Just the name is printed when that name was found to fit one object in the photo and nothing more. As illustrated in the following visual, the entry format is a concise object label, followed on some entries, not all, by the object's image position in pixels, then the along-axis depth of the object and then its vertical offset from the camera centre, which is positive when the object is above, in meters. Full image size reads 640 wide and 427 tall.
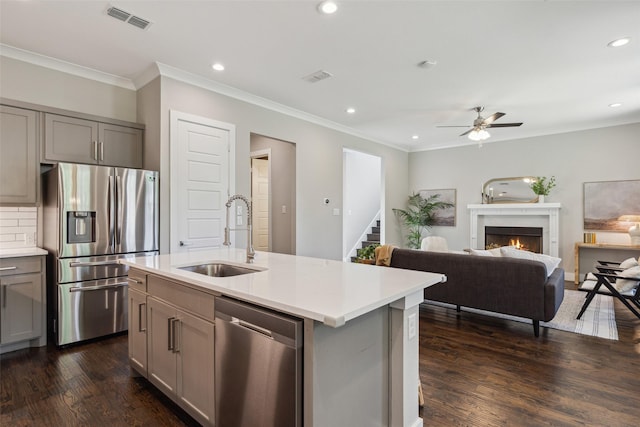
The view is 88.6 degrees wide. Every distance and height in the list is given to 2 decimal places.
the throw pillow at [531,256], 3.46 -0.48
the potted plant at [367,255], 4.55 -0.61
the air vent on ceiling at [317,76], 3.80 +1.61
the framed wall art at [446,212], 7.57 -0.01
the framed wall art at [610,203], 5.61 +0.14
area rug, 3.39 -1.23
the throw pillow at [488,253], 3.70 -0.47
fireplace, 6.48 -0.53
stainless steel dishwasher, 1.31 -0.69
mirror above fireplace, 6.64 +0.44
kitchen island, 1.28 -0.52
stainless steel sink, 2.27 -0.41
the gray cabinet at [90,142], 3.21 +0.74
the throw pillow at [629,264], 3.71 -0.60
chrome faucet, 2.30 -0.20
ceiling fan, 4.73 +1.23
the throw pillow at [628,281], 3.43 -0.74
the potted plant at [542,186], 6.38 +0.50
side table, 5.44 -0.69
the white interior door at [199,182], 3.76 +0.37
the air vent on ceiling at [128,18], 2.62 +1.61
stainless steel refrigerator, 3.03 -0.27
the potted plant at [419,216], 7.71 -0.10
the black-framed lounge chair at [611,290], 3.43 -0.87
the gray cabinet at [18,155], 2.99 +0.53
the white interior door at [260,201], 6.59 +0.23
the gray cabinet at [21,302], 2.83 -0.80
